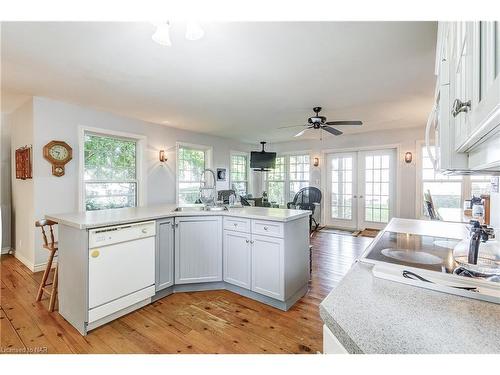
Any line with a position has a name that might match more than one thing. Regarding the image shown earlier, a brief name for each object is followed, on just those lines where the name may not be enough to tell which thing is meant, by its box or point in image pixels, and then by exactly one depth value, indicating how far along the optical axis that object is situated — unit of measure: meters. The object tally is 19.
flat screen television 6.88
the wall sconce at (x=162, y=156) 4.93
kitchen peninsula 2.00
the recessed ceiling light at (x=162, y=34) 1.58
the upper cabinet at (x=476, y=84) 0.42
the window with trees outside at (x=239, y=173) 6.99
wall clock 3.41
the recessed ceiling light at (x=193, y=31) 1.62
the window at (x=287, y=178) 7.00
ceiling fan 3.75
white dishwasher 1.98
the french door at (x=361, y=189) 5.75
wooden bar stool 2.31
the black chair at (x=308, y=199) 6.10
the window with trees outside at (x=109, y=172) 3.96
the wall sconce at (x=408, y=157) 5.38
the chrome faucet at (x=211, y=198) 2.98
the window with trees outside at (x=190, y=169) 5.45
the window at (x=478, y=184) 4.65
